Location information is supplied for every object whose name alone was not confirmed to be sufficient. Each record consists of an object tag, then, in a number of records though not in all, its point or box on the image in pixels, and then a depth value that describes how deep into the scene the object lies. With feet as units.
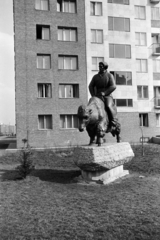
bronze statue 26.61
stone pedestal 25.90
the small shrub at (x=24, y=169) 28.91
